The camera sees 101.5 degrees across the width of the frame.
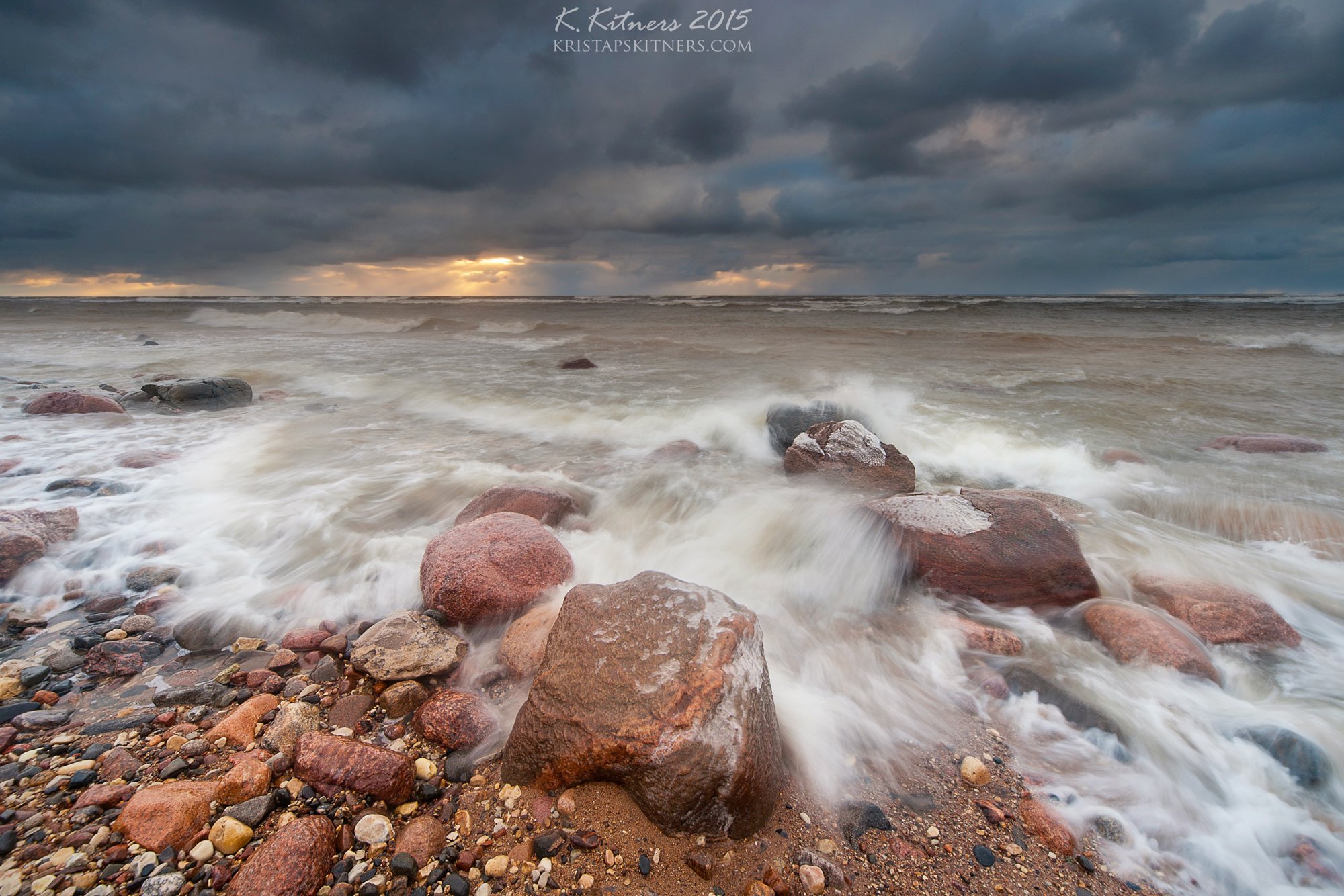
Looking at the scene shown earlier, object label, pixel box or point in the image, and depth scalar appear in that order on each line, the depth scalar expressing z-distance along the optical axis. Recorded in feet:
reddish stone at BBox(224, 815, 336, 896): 5.58
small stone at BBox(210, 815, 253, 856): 6.01
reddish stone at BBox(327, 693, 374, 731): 8.29
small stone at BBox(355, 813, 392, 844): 6.24
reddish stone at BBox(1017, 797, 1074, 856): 6.68
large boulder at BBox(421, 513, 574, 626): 10.69
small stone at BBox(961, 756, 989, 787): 7.59
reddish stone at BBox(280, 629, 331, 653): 10.12
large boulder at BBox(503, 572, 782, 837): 6.38
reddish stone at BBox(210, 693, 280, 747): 7.66
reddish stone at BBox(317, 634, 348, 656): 9.91
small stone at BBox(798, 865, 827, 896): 6.00
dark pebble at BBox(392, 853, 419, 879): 5.95
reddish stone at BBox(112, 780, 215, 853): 5.99
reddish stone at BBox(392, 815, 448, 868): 6.19
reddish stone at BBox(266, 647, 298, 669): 9.52
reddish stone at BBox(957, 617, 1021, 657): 10.51
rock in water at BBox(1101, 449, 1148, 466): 22.89
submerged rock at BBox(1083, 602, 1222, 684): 9.93
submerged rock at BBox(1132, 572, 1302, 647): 10.87
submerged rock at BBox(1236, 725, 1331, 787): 7.97
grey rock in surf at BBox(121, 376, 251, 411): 29.68
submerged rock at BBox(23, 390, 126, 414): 26.30
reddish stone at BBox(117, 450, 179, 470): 19.51
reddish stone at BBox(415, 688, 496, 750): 7.84
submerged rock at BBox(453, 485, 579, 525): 15.05
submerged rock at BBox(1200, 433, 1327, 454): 23.95
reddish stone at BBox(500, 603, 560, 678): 9.39
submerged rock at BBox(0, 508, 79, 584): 11.98
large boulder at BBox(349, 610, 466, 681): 9.12
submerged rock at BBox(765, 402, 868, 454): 23.22
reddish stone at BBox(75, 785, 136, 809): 6.45
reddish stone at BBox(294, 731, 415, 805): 6.82
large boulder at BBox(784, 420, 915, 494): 18.61
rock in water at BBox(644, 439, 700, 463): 23.38
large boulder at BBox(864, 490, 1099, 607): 12.03
